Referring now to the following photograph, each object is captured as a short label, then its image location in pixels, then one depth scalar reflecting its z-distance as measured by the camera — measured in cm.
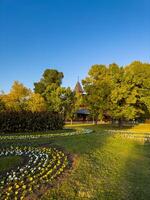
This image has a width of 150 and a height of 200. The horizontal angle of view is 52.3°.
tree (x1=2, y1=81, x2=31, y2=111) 2215
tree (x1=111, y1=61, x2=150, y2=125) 2132
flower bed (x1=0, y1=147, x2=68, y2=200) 336
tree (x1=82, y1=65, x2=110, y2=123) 2244
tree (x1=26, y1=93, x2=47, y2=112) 2162
